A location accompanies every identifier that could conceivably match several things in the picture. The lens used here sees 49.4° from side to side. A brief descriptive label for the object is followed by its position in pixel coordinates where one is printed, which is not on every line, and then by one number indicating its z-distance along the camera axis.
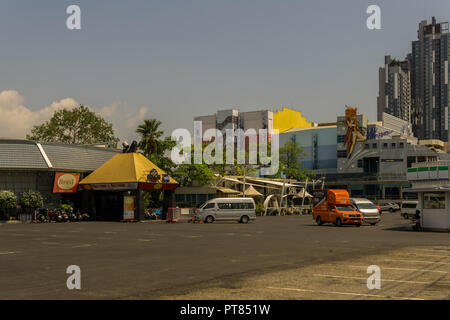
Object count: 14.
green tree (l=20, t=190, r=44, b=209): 50.44
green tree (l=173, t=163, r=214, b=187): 65.69
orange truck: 37.94
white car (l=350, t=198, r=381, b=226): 40.91
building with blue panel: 124.81
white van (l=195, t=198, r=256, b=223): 44.94
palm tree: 72.94
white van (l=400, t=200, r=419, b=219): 49.41
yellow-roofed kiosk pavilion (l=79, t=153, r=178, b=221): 51.47
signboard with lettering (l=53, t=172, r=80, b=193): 53.56
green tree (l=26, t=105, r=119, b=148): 81.81
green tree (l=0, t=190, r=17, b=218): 48.94
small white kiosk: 32.50
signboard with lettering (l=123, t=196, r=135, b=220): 50.94
